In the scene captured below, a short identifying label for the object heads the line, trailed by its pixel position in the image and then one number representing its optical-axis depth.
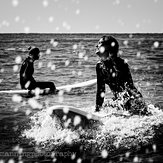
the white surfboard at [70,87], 10.17
